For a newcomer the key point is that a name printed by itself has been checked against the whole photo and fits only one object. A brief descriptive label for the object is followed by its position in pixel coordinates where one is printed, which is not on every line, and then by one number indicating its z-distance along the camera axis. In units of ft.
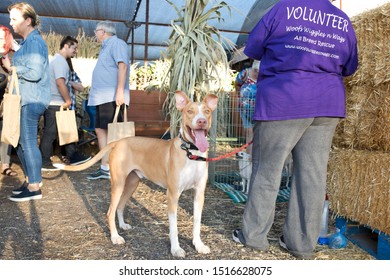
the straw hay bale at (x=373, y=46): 9.68
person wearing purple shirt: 9.20
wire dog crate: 16.43
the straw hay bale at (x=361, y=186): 9.82
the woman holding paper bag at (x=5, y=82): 16.06
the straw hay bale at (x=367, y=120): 9.88
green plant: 14.90
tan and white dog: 9.67
